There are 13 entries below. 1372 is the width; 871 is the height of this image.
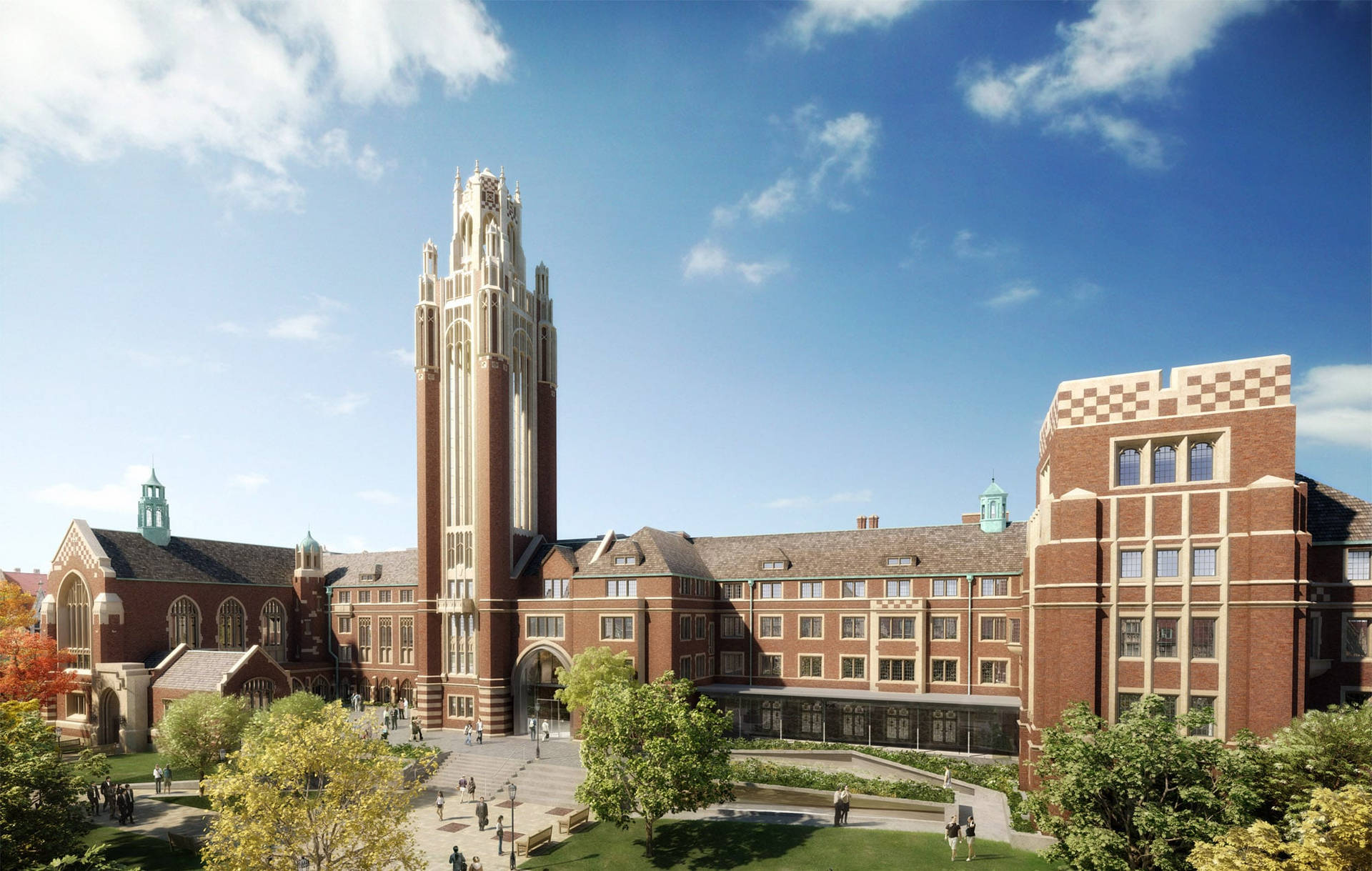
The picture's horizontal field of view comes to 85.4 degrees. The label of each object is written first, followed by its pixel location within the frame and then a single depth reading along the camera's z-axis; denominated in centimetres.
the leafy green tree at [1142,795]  2436
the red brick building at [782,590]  3238
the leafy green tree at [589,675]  5069
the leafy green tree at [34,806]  2312
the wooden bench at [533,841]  3516
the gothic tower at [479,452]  6044
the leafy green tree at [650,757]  3334
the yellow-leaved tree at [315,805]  2427
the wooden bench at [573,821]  3775
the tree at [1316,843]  1792
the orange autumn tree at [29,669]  5247
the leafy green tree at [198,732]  4309
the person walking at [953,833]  3353
